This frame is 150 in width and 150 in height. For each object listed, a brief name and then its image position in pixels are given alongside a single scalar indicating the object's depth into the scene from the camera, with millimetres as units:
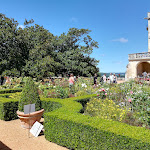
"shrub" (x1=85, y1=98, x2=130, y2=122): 5365
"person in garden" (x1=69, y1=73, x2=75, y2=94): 11430
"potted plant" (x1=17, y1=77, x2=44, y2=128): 5688
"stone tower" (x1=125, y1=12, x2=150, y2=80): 24797
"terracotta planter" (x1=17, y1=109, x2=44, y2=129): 5601
